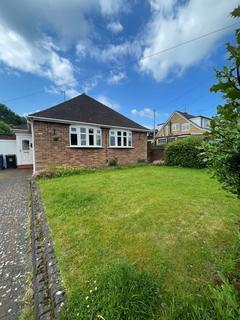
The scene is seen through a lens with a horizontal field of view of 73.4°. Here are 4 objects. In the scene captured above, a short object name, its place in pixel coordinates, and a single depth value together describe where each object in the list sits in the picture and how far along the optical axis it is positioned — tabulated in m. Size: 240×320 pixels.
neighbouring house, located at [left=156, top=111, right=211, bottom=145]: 29.64
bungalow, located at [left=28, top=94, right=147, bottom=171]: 9.31
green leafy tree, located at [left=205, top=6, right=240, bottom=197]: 1.44
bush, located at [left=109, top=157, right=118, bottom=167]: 11.97
